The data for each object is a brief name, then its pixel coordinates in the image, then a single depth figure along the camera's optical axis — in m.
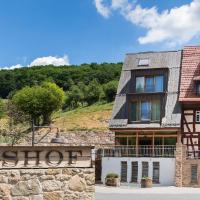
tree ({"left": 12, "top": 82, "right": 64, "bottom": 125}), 61.56
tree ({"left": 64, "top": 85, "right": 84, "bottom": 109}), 78.46
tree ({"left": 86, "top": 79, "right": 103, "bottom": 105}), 75.88
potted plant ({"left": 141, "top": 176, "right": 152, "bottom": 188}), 31.89
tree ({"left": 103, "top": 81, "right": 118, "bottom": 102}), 72.81
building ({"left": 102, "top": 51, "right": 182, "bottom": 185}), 35.28
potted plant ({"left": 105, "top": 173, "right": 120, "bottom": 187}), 32.56
